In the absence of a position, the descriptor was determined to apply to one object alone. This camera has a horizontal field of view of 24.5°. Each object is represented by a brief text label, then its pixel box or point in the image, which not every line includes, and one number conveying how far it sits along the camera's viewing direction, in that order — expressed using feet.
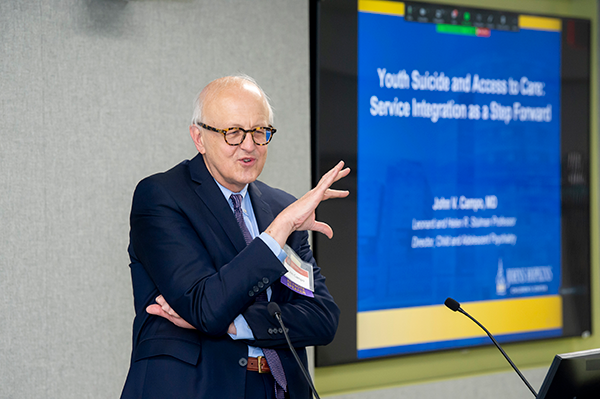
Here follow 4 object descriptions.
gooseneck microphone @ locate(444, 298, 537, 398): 8.88
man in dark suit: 8.80
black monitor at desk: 8.04
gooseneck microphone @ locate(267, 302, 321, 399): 8.52
